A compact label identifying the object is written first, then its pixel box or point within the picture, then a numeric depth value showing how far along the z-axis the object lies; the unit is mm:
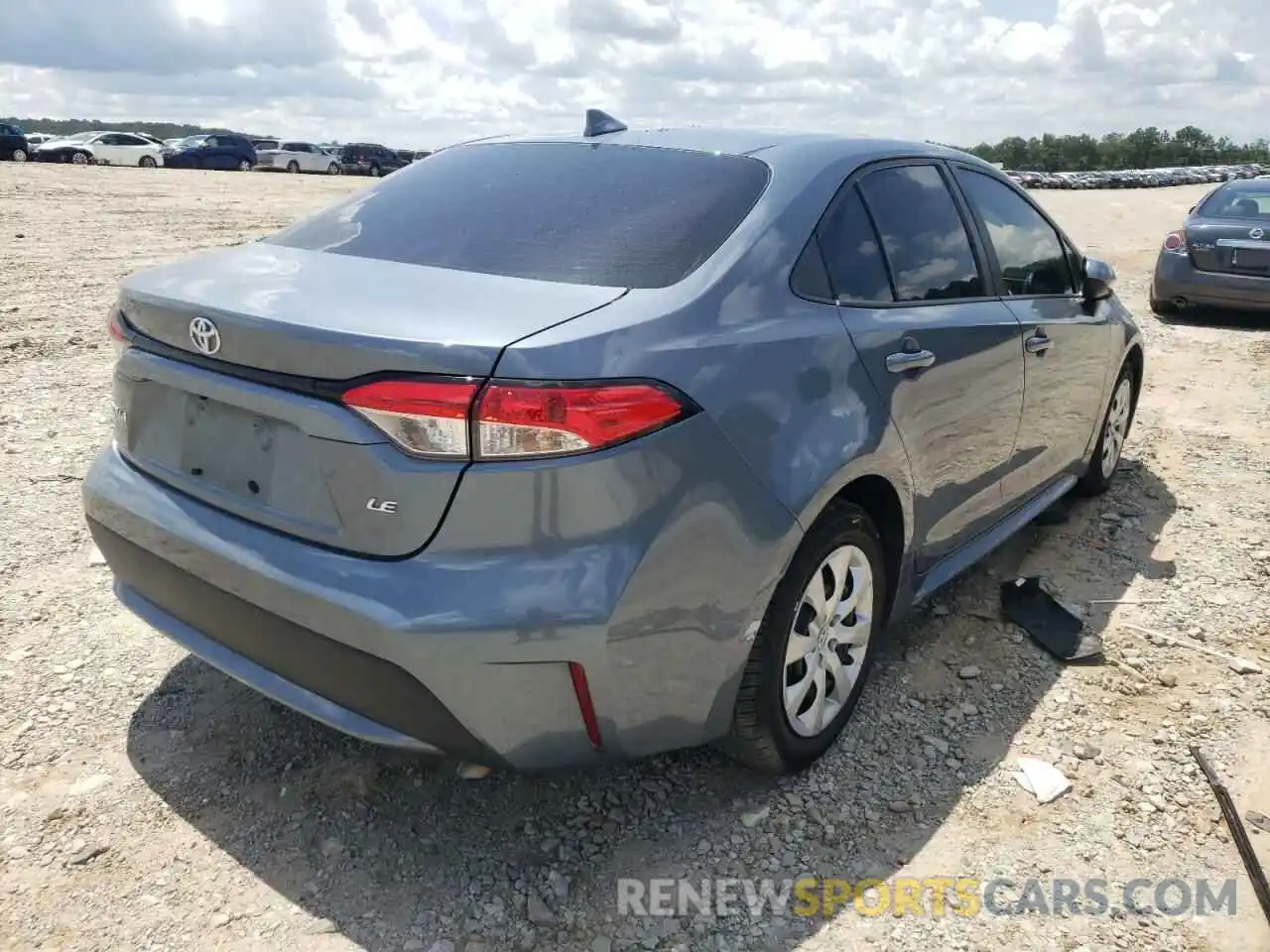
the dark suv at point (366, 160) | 40625
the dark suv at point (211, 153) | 36375
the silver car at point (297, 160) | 39125
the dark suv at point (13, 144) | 33250
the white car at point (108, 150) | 34969
